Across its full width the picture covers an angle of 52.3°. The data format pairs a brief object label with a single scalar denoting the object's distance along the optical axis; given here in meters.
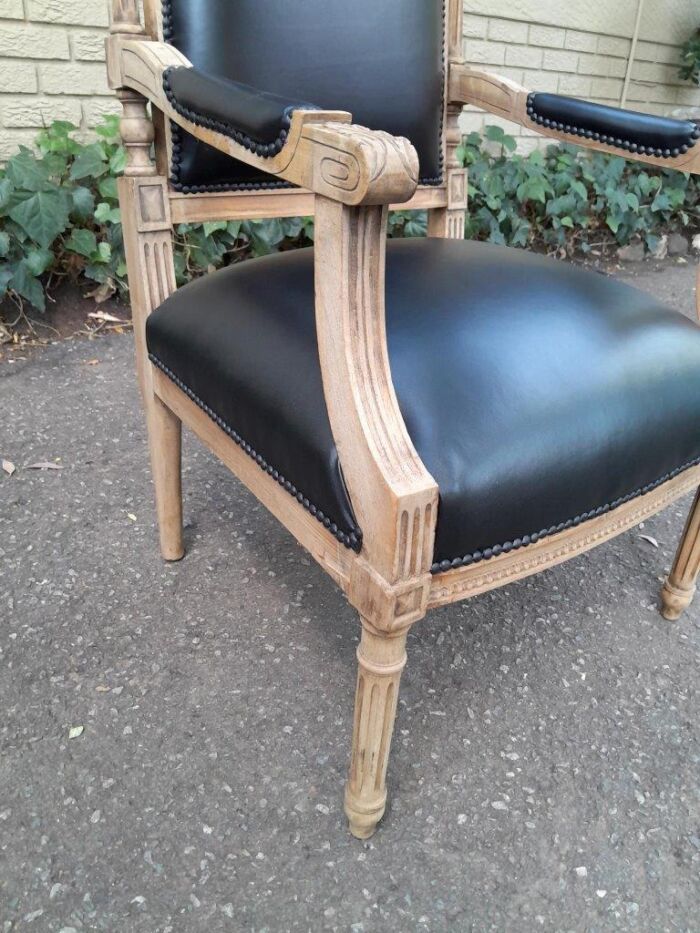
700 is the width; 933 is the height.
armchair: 0.61
